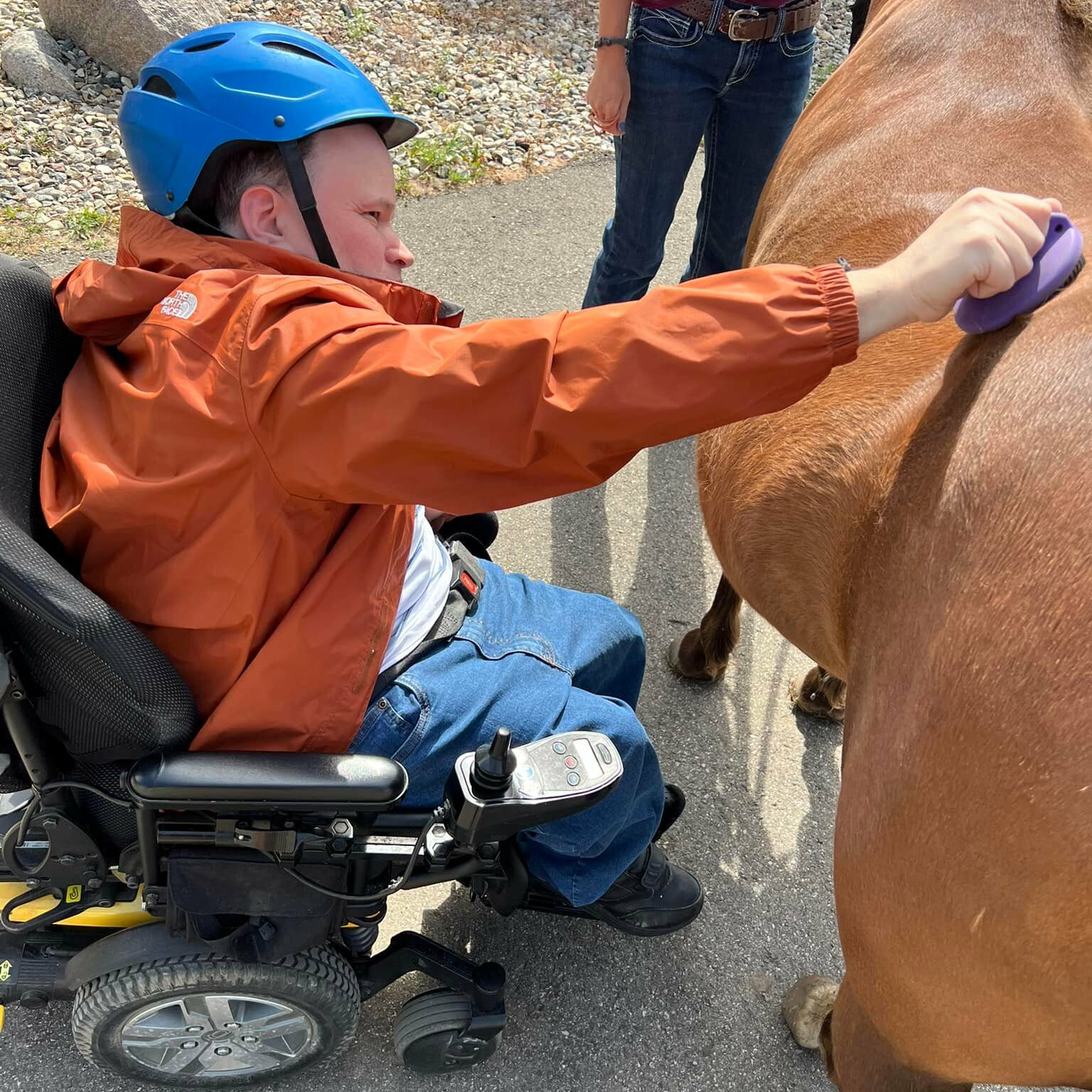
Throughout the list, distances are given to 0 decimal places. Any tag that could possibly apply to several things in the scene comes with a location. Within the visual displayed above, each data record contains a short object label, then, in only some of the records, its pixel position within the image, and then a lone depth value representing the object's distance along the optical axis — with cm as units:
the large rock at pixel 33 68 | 463
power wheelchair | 135
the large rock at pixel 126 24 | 464
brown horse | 98
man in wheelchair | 117
